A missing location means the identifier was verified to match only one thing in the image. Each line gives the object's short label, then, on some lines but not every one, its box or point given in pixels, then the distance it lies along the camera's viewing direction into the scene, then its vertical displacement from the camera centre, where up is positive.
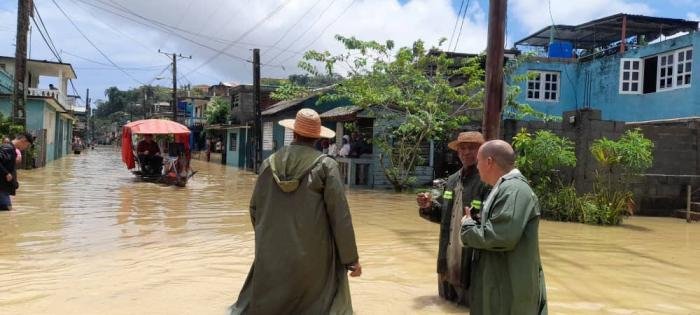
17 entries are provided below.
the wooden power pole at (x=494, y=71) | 7.20 +1.06
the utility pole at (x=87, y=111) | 72.36 +3.40
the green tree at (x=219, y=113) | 37.12 +1.95
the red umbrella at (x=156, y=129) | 16.91 +0.32
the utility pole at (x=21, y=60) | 17.98 +2.36
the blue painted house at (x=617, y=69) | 19.07 +3.47
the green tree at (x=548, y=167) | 11.38 -0.21
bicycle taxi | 16.78 -0.43
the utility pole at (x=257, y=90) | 24.55 +2.33
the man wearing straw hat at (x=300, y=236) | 3.69 -0.58
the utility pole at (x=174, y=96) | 39.51 +3.12
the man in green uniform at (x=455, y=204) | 4.43 -0.43
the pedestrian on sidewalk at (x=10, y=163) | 9.14 -0.47
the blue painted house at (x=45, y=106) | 23.45 +1.38
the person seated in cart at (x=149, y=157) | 17.94 -0.52
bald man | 2.84 -0.44
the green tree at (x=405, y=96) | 16.73 +1.62
